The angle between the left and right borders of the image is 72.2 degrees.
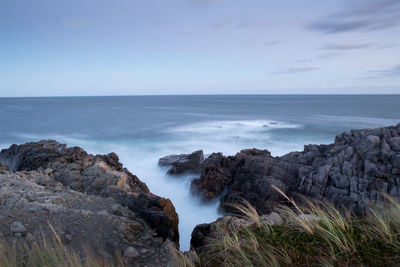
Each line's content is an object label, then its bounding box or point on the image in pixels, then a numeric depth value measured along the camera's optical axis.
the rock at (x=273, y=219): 5.90
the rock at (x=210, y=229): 6.18
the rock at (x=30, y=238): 5.98
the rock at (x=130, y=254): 6.31
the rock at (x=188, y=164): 20.67
